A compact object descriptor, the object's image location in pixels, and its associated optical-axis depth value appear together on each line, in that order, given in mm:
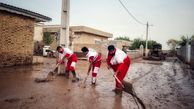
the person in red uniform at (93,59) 5331
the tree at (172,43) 58090
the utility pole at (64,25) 6737
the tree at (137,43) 33406
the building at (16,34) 7823
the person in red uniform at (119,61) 4554
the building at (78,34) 18213
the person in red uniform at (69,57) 6129
